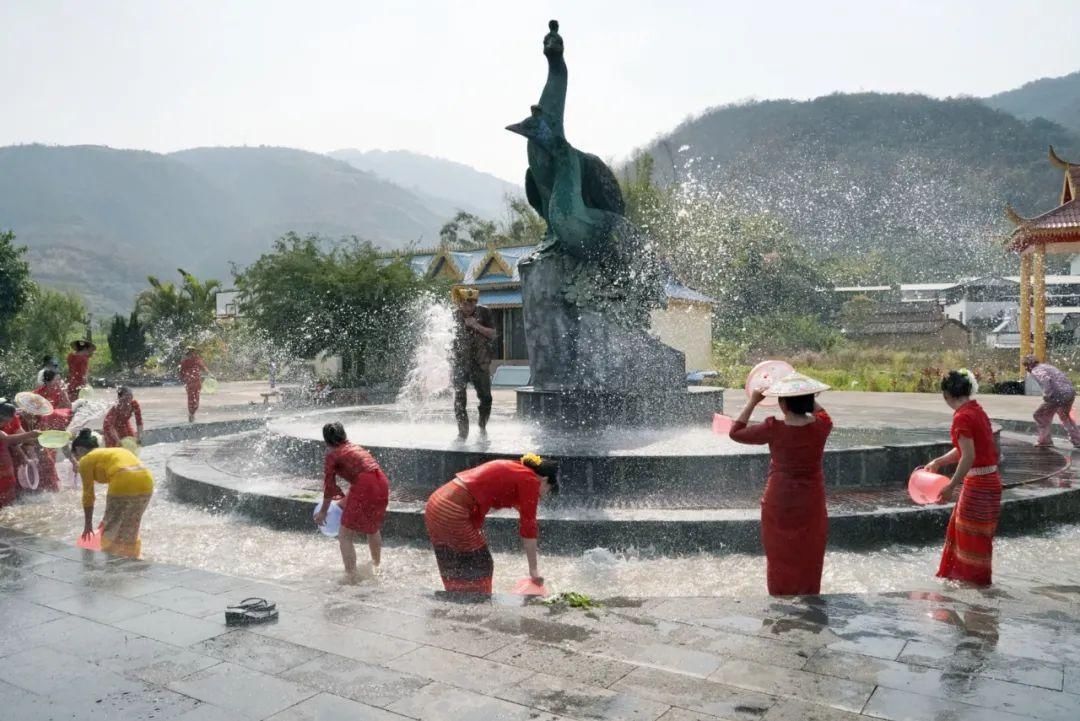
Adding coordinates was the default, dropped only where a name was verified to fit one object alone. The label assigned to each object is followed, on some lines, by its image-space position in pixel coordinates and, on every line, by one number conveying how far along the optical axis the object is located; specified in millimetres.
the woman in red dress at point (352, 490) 5285
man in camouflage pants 8633
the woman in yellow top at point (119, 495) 5684
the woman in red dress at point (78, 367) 11078
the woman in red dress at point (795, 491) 4051
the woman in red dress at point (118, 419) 9102
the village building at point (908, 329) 36125
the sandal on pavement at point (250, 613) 3814
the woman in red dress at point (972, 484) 4336
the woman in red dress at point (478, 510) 4352
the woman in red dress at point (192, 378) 16703
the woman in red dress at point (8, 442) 7505
